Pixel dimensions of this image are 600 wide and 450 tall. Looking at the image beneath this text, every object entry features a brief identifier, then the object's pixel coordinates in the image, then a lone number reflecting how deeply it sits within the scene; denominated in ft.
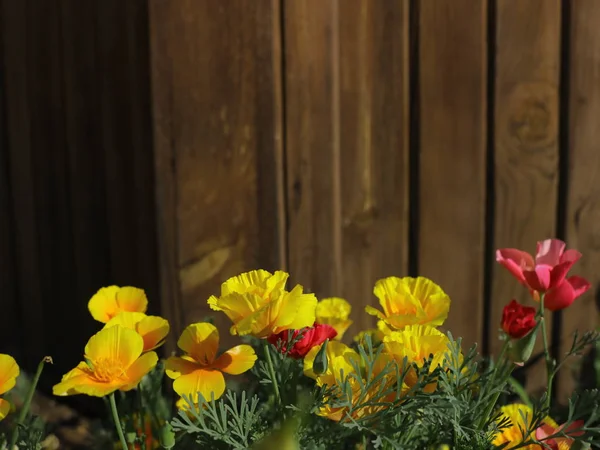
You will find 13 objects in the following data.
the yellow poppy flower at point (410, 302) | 2.68
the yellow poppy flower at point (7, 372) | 2.47
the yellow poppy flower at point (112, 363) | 2.39
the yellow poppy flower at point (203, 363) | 2.47
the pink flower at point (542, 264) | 2.86
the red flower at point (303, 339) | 2.63
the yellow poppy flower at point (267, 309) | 2.31
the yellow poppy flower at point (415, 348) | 2.43
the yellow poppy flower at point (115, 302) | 2.92
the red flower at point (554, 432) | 2.57
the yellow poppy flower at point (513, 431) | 2.72
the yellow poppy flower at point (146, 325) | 2.64
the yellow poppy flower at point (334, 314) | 3.22
